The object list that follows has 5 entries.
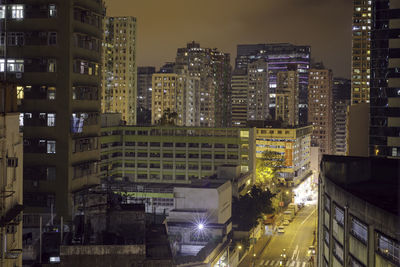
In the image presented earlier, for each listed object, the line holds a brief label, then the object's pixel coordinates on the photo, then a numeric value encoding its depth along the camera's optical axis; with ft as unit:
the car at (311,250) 274.16
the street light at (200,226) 224.74
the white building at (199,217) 215.72
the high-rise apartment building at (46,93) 164.86
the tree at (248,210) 284.41
